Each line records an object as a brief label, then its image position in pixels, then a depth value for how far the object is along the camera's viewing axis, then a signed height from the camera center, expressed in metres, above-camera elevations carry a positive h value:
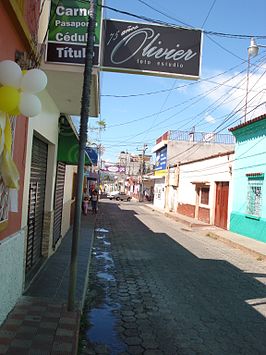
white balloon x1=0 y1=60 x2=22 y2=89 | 3.70 +0.94
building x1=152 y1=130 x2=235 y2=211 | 39.22 +4.09
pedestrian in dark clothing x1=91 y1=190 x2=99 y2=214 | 27.22 -0.84
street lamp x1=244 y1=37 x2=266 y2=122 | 14.32 +5.07
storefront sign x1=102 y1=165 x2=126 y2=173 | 74.94 +3.61
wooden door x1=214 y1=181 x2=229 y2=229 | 21.95 -0.48
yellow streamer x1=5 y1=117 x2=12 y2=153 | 4.10 +0.46
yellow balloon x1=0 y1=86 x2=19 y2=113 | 3.71 +0.74
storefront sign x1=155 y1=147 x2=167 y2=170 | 43.25 +3.49
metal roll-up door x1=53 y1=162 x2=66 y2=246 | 11.00 -0.38
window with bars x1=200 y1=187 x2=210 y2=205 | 26.44 -0.04
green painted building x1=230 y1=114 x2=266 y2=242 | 17.05 +0.73
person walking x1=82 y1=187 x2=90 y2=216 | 25.37 -1.12
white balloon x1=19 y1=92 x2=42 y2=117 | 3.84 +0.72
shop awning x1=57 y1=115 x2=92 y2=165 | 10.37 +1.05
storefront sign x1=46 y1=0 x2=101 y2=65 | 6.26 +2.26
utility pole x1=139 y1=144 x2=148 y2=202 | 64.90 +0.72
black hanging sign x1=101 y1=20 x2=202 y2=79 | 6.65 +2.18
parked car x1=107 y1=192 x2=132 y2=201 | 61.66 -1.06
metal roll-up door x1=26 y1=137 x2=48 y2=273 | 7.62 -0.35
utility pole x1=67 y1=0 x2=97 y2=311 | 5.41 +0.60
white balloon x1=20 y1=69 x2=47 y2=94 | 3.81 +0.92
